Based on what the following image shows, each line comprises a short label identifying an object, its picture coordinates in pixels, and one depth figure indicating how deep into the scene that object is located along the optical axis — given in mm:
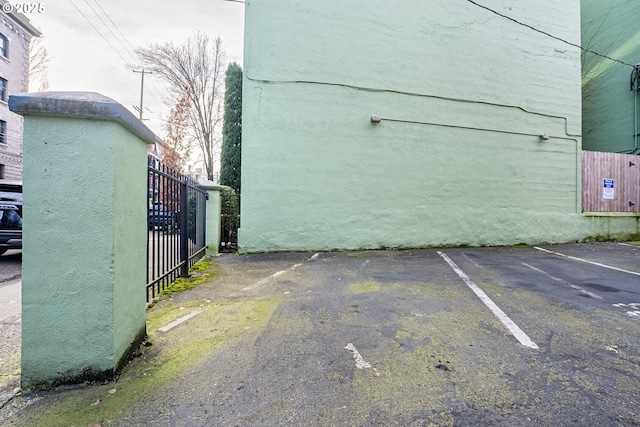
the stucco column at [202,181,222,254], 7086
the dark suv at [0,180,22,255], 6750
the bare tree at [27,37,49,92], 20906
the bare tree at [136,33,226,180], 15711
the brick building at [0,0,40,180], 18250
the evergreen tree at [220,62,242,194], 10148
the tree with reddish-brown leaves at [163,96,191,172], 17577
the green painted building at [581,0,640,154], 10820
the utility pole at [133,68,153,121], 21612
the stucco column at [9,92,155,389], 1992
